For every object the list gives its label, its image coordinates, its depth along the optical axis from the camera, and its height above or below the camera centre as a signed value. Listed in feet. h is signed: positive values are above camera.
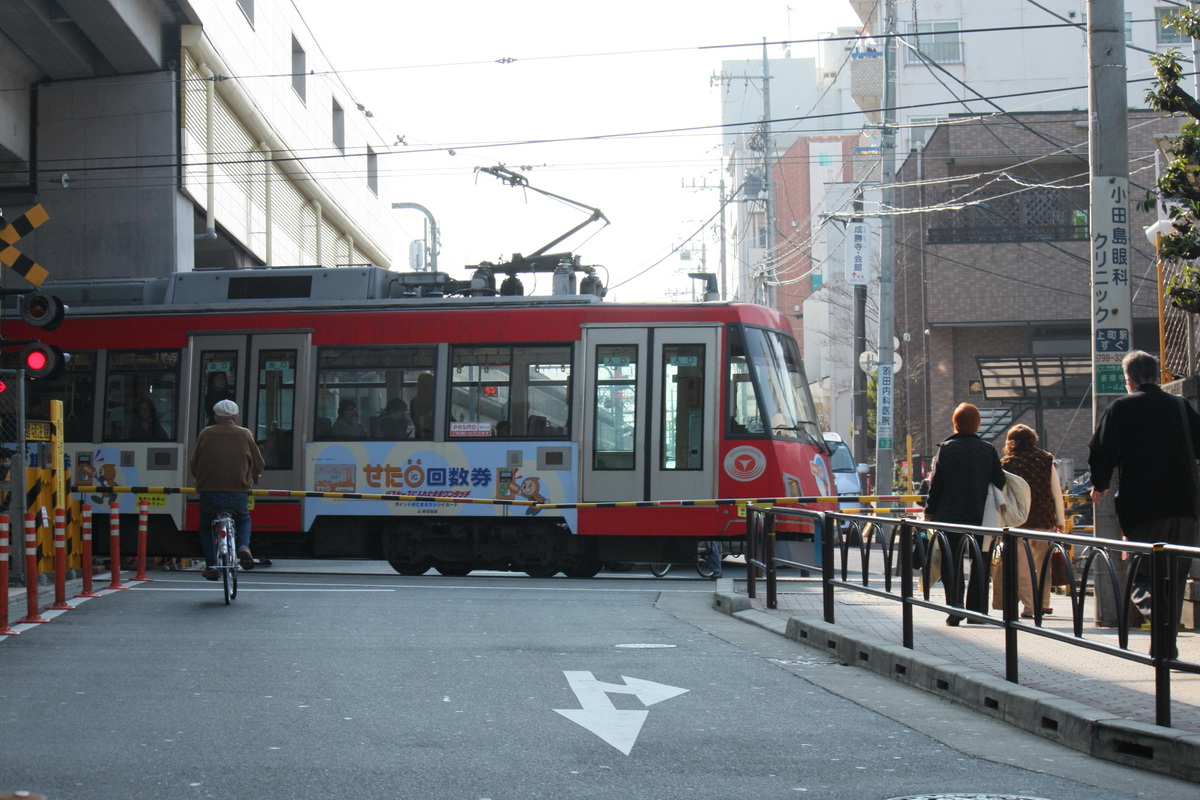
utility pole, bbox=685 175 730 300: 175.52 +29.69
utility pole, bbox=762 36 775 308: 162.58 +33.58
